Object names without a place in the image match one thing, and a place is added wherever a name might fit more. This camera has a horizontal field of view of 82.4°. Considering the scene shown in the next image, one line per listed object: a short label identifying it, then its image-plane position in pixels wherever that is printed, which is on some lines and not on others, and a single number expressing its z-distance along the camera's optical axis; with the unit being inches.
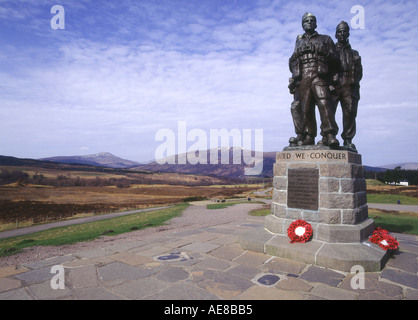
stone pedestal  186.9
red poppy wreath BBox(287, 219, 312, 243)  206.1
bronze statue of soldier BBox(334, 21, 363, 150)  253.1
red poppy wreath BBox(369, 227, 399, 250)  203.0
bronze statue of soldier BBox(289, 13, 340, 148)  229.9
